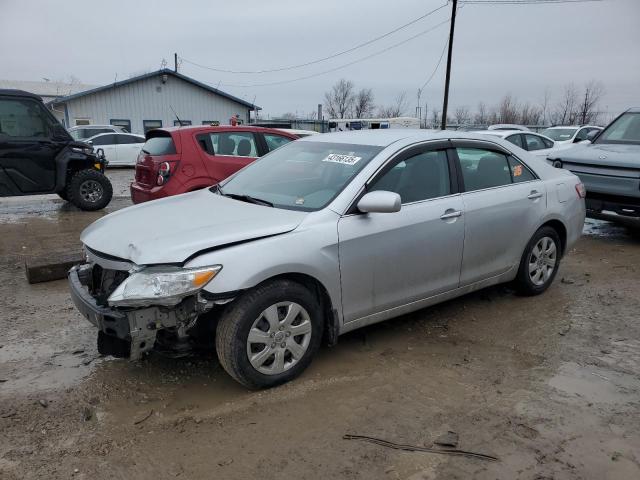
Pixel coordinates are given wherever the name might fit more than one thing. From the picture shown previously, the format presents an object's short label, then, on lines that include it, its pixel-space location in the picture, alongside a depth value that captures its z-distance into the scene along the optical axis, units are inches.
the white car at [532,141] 451.8
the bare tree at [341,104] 2606.8
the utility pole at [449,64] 935.0
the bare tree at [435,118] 2406.3
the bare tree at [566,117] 2163.1
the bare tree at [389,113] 2615.7
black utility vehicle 337.7
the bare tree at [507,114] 2354.3
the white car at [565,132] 674.8
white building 1131.3
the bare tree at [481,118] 2500.0
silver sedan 118.9
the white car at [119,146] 770.2
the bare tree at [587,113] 2070.0
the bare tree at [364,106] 2592.8
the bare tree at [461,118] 2549.2
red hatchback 276.4
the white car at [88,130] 850.1
